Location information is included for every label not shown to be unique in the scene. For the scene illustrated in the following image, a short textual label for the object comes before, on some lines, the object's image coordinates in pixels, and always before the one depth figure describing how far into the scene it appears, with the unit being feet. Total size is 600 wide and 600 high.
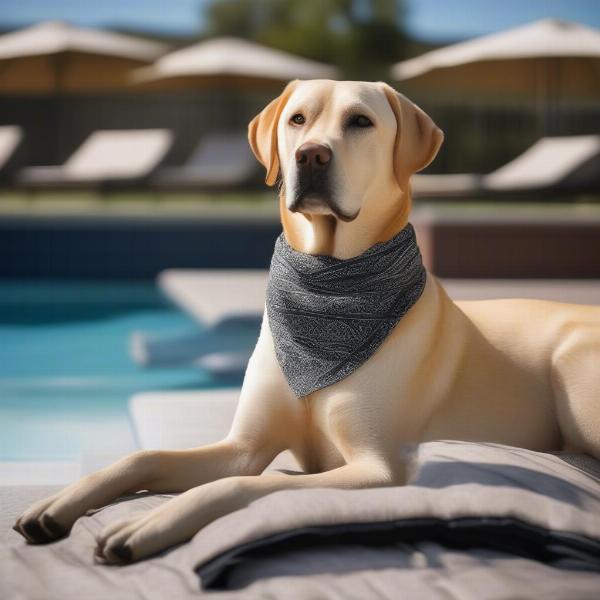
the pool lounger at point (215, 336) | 19.48
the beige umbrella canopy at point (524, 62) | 47.42
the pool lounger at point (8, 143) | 49.21
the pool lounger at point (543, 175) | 43.57
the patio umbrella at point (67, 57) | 53.88
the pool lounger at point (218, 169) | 48.37
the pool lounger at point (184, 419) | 10.86
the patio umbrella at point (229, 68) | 53.84
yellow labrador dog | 7.63
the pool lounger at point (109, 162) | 48.52
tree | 85.66
